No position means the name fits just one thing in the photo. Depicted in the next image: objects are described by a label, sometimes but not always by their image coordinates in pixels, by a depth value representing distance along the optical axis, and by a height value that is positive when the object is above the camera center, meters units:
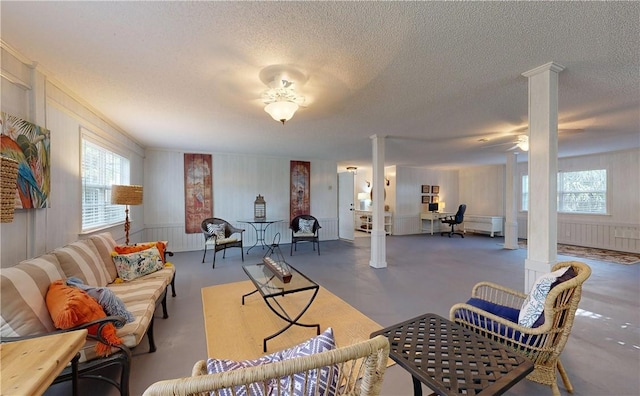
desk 8.38 -0.61
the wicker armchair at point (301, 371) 0.62 -0.47
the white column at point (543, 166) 2.07 +0.27
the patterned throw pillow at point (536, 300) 1.53 -0.63
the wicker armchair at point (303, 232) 5.59 -0.81
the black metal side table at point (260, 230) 6.36 -0.85
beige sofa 1.37 -0.68
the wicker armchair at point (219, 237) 4.73 -0.81
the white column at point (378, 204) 4.36 -0.11
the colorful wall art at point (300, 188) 6.77 +0.24
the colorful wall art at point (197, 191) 5.76 +0.12
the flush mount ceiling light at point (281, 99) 2.29 +0.93
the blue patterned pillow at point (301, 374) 0.81 -0.61
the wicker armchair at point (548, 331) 1.41 -0.80
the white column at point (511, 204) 6.06 -0.14
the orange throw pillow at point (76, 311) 1.43 -0.68
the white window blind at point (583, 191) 6.12 +0.19
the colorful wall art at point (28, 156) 1.79 +0.30
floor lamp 3.16 +0.01
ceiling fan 4.00 +1.07
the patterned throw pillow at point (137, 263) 2.60 -0.72
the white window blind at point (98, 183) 3.05 +0.16
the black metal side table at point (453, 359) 0.92 -0.67
